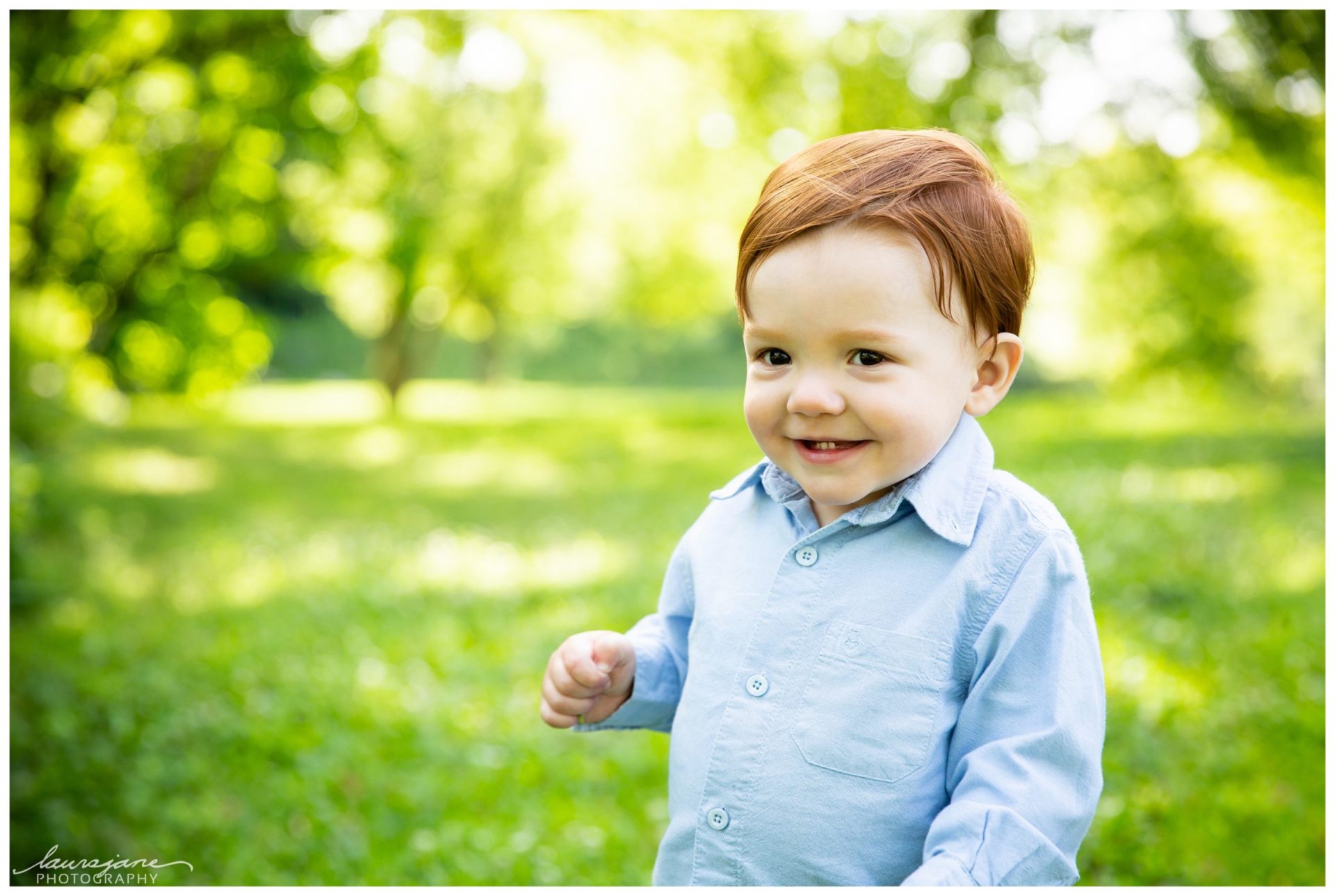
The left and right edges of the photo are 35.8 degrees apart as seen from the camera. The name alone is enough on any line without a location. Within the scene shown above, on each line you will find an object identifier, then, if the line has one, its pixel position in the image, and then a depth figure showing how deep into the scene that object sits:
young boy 0.88
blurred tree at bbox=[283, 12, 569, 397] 6.87
